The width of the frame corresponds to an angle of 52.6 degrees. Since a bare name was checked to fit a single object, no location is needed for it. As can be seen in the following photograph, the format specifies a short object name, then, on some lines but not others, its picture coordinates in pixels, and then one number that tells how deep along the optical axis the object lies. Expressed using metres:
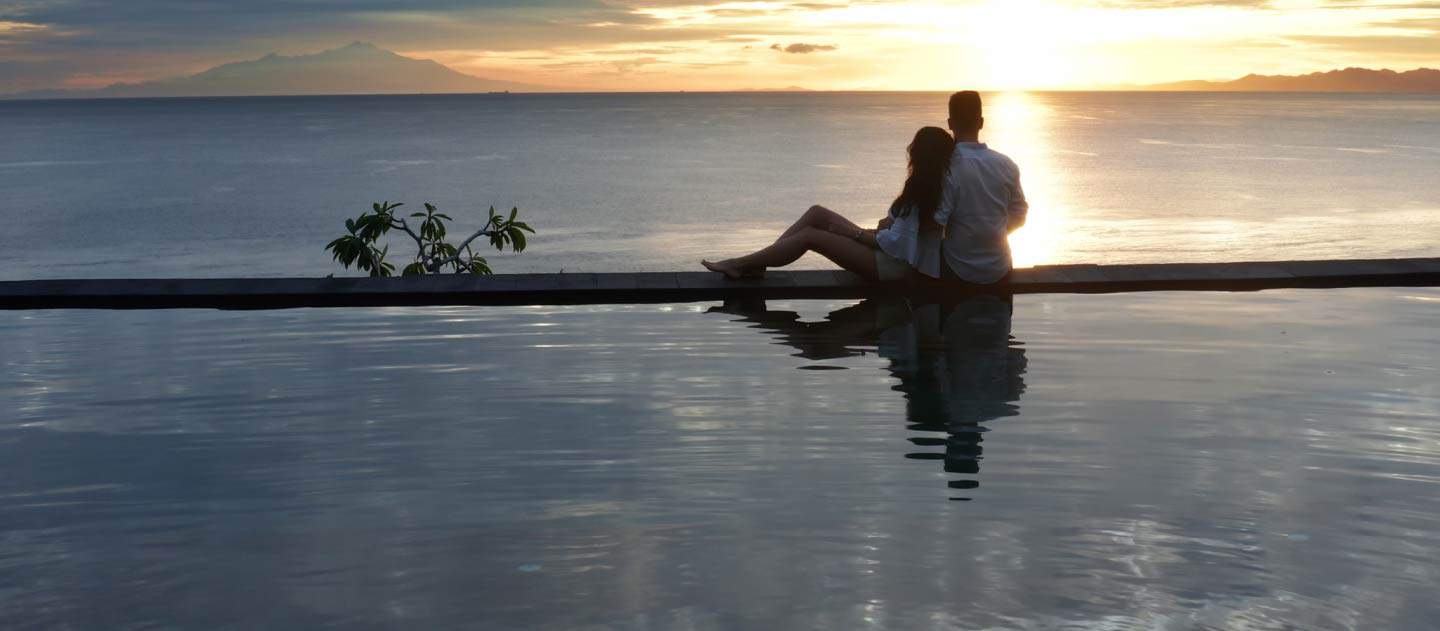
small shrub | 13.70
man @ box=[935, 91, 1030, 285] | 8.73
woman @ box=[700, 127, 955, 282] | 8.72
